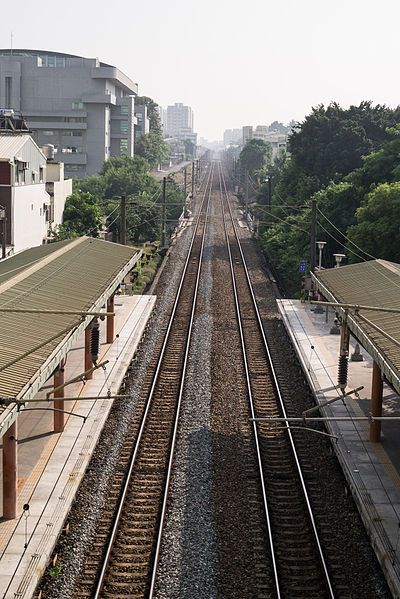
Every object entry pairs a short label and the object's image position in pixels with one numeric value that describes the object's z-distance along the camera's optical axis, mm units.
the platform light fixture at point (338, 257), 31575
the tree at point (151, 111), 161625
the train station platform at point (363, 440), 13438
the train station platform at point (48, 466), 12242
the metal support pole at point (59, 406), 17781
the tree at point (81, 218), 46719
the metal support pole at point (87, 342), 23047
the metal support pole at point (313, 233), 33594
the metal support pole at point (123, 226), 35219
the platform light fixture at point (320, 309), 33991
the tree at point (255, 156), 134125
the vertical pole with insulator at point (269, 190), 61975
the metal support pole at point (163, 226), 51641
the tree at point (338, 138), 57969
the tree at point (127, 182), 79250
